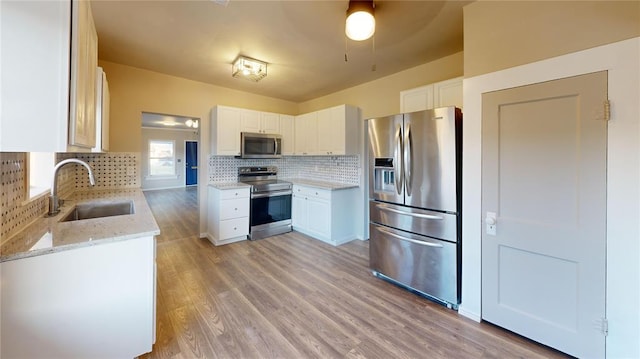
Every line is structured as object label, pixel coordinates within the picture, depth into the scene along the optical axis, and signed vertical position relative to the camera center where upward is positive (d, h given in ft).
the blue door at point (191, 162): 32.99 +2.21
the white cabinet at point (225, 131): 12.53 +2.46
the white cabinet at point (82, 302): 3.81 -2.12
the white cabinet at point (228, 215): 12.14 -1.78
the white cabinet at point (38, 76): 3.15 +1.35
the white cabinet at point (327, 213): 12.51 -1.76
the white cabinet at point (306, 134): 14.14 +2.65
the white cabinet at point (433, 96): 8.52 +3.07
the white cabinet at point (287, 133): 14.97 +2.79
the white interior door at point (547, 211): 5.04 -0.68
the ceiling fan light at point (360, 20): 5.69 +3.64
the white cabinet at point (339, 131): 12.66 +2.55
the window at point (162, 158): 30.04 +2.49
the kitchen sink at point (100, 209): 7.24 -0.97
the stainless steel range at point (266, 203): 13.15 -1.30
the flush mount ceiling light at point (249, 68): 9.93 +4.59
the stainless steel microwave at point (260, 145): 13.21 +1.88
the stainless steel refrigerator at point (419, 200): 7.04 -0.64
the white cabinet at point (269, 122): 14.11 +3.26
